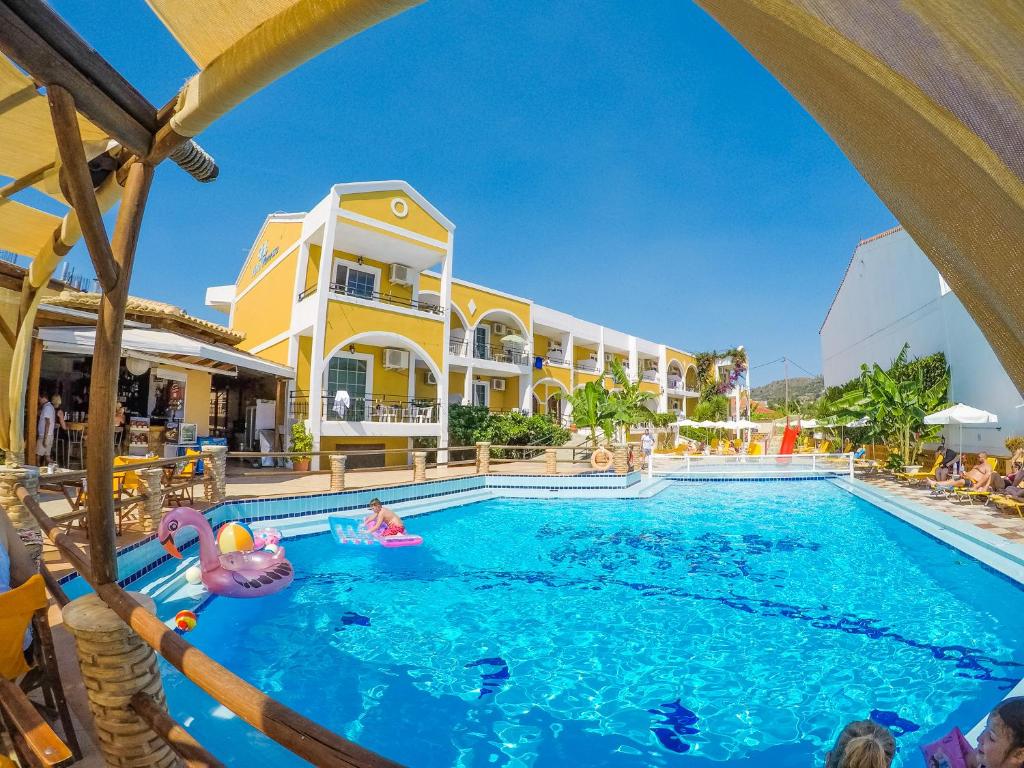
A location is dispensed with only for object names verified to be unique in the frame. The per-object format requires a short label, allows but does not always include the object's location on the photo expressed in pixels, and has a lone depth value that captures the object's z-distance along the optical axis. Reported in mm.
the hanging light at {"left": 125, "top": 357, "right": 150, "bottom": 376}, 12459
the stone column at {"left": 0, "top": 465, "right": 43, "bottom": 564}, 6008
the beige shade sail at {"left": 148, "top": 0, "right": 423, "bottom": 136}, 1977
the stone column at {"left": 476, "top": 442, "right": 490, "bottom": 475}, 16578
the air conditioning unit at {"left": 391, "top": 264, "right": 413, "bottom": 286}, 21541
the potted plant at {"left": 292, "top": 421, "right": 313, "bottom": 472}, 16531
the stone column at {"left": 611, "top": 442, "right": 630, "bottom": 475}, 18234
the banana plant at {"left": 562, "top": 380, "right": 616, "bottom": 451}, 22016
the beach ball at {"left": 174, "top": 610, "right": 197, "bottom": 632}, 5883
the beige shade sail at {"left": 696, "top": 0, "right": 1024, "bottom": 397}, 911
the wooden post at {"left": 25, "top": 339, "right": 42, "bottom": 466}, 9742
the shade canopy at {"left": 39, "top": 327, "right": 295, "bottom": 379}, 10430
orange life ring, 19219
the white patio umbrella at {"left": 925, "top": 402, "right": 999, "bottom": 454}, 15758
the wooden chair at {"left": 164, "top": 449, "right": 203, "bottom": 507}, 9266
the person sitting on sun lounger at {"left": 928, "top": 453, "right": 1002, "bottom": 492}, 12859
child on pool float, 9741
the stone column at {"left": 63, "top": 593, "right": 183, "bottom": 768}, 2186
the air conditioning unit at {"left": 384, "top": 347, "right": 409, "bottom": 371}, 20562
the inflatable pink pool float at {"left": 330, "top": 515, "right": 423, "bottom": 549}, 9516
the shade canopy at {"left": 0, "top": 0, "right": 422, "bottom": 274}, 2000
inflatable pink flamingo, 6555
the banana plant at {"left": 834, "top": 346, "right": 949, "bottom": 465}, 18347
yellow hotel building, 17906
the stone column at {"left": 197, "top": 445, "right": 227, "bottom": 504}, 10258
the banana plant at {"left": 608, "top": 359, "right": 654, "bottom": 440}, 21984
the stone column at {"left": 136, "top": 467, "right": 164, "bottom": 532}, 8016
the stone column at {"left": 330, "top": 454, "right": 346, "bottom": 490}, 12609
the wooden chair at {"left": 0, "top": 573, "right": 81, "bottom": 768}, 2779
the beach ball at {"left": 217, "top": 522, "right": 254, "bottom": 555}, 7102
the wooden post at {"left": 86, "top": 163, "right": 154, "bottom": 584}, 2535
